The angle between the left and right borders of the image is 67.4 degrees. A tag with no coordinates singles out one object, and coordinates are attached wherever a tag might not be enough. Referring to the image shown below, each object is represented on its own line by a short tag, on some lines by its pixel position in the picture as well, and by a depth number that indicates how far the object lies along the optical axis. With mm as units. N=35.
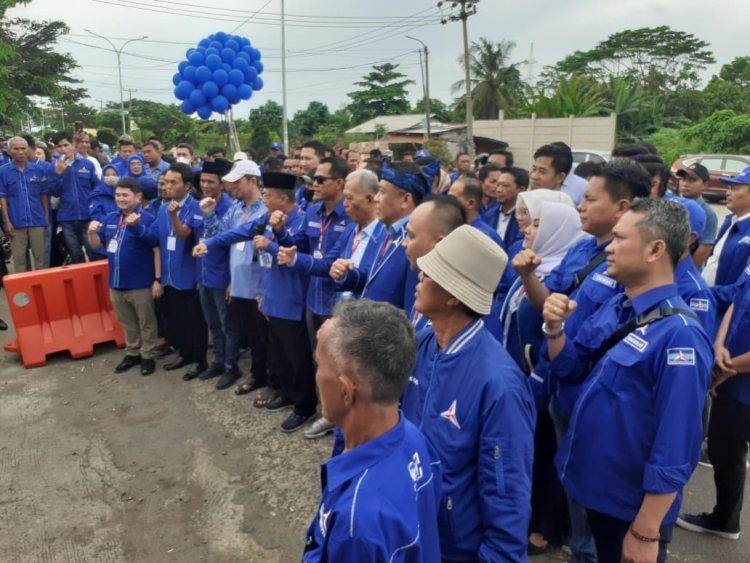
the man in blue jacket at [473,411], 1778
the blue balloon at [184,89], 11961
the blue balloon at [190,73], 11961
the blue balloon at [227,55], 12227
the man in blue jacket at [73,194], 8531
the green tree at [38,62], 19812
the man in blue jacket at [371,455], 1296
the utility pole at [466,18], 25203
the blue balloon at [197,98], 11914
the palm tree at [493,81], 42438
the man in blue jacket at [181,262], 5621
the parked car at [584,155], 19386
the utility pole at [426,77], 40519
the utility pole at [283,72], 25281
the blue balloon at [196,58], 11883
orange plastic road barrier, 6141
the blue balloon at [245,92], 12272
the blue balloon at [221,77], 11945
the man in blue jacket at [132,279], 5793
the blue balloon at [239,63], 12305
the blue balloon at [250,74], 12605
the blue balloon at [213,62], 11922
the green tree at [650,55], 42844
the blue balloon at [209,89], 11828
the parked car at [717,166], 19500
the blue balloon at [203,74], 11883
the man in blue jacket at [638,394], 1973
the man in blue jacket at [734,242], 3830
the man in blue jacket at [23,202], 8133
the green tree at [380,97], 58625
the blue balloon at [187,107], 12149
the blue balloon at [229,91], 12086
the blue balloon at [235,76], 12125
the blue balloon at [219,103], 11984
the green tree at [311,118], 57500
